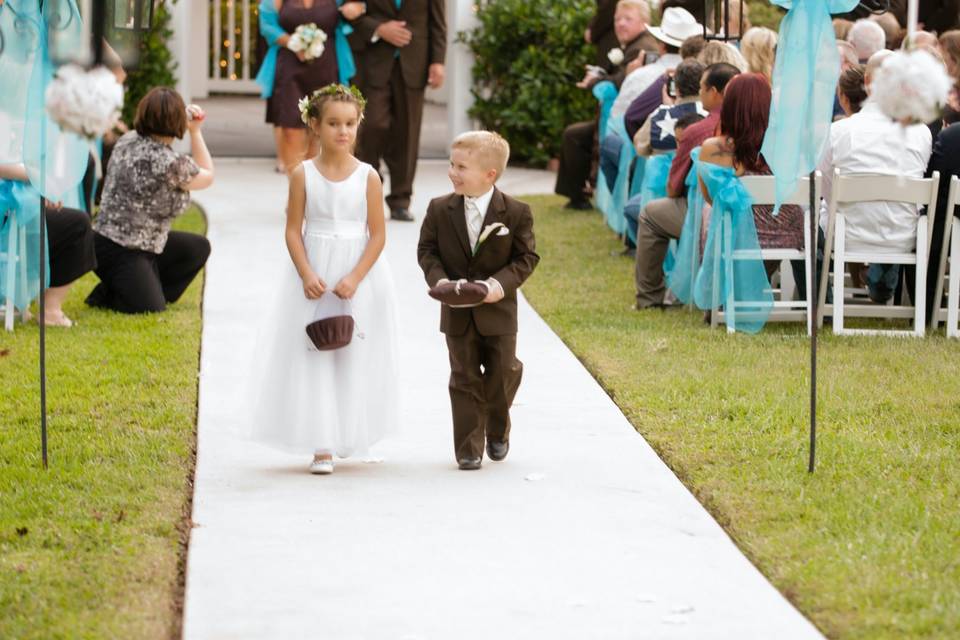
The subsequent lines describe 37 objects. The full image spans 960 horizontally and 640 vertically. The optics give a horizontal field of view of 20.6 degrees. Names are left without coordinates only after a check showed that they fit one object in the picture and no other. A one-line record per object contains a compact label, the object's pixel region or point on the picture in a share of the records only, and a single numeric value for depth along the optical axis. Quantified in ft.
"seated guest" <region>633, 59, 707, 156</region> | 56.05
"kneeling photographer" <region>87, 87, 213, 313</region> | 49.51
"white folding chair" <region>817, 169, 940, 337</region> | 47.59
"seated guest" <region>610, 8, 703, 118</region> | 65.19
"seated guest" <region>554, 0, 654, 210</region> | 72.24
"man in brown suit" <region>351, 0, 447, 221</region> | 72.07
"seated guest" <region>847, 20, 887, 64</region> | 61.60
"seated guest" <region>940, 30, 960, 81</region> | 51.09
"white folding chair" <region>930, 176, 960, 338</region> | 48.55
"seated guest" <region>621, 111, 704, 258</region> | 55.47
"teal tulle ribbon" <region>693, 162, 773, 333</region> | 47.96
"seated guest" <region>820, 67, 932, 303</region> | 47.71
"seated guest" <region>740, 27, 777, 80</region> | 55.26
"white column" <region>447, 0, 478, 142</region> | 94.09
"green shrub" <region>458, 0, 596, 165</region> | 90.42
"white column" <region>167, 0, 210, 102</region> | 127.96
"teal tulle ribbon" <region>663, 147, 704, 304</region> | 50.63
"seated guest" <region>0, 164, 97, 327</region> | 48.30
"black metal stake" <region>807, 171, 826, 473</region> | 31.19
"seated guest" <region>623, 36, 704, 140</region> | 60.89
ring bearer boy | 32.26
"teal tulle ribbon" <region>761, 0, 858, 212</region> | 30.90
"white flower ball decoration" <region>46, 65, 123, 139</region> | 27.46
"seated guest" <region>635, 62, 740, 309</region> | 52.01
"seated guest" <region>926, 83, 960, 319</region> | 48.88
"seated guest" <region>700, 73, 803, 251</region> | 46.92
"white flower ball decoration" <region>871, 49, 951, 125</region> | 26.05
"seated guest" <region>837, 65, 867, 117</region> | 49.96
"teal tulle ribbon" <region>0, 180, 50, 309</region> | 45.79
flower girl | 32.99
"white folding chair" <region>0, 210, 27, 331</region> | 47.42
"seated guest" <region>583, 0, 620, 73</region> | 81.33
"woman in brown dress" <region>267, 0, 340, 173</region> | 74.53
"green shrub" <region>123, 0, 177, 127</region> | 87.58
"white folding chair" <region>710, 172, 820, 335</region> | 47.96
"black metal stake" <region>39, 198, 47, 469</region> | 31.66
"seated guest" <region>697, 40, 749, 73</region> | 55.72
